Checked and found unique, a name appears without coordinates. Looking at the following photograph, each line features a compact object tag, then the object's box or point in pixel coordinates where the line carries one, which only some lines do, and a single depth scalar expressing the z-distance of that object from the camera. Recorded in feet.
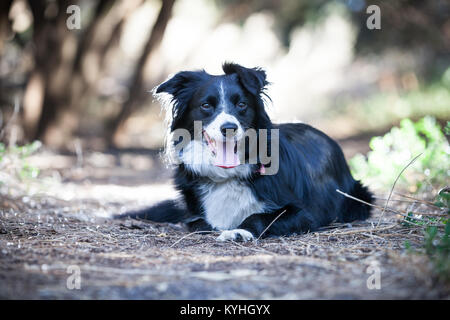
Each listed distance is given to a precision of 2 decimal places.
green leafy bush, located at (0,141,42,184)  18.71
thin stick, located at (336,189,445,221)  12.68
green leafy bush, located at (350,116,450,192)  18.04
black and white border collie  13.88
